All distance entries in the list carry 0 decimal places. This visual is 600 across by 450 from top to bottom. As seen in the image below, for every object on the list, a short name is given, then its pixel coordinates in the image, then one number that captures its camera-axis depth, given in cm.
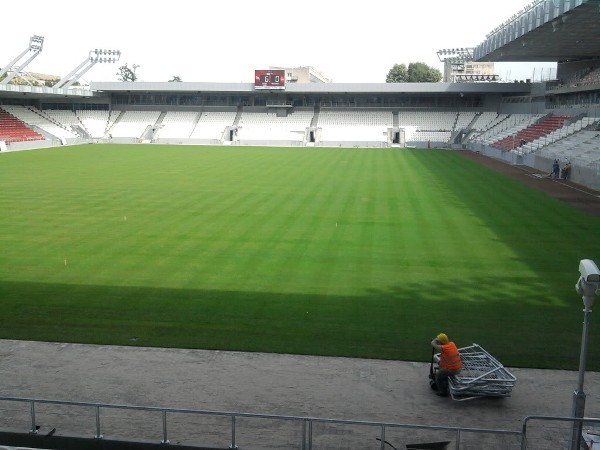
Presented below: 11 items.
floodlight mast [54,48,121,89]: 7781
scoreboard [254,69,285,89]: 7606
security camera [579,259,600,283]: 708
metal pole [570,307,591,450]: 738
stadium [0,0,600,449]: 899
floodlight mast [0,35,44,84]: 6726
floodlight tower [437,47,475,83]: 9150
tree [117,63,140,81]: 14688
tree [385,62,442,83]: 13712
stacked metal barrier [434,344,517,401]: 968
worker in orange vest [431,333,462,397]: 974
